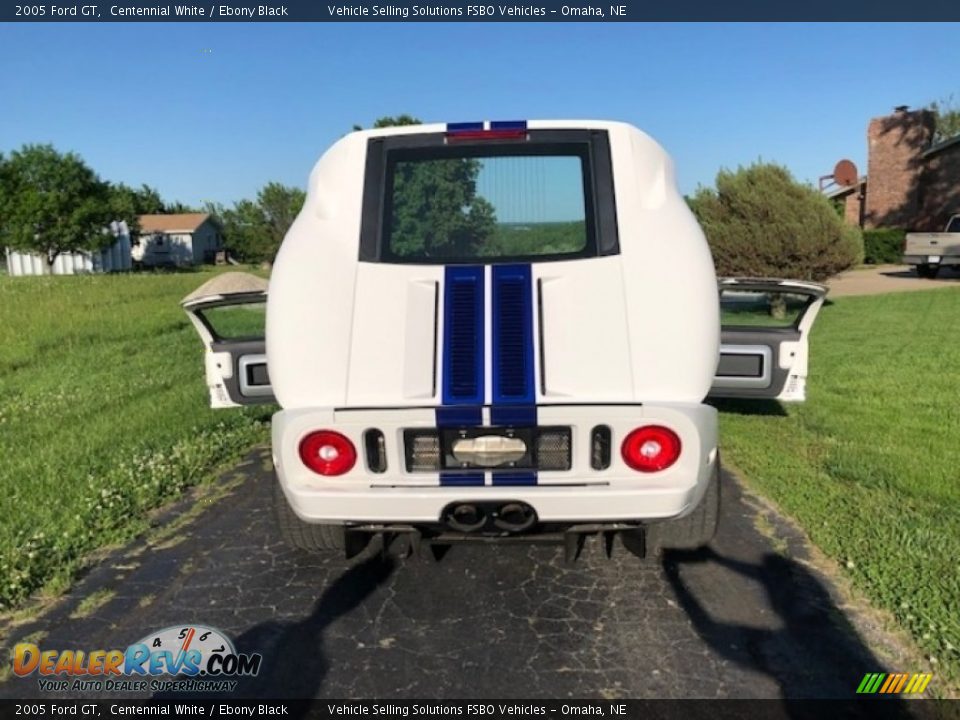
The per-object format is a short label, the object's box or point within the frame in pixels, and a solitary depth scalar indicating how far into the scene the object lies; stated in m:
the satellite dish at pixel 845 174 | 36.00
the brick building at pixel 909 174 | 29.11
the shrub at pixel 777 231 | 13.29
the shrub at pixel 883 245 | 29.44
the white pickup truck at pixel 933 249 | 20.88
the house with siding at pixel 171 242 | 68.25
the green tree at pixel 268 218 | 57.09
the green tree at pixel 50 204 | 47.88
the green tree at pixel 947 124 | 50.50
